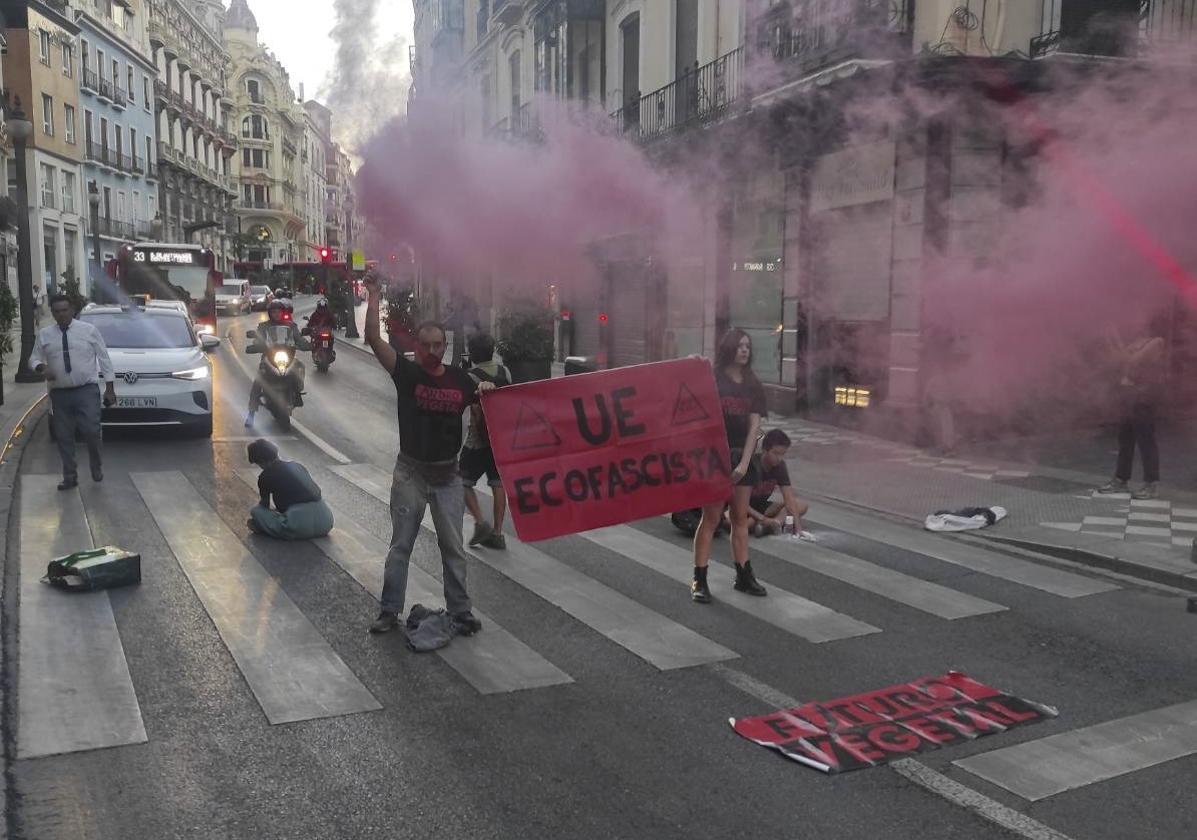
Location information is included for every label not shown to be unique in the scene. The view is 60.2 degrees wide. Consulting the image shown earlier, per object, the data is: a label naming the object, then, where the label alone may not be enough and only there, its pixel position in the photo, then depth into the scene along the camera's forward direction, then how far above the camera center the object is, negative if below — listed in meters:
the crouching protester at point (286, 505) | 7.58 -1.52
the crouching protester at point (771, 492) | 8.30 -1.51
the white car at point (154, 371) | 11.62 -0.82
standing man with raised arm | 5.57 -0.87
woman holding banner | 6.61 -0.78
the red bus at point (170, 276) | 27.97 +0.61
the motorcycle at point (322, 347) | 20.66 -0.93
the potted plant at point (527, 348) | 18.80 -0.84
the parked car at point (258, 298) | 44.31 +0.07
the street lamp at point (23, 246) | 16.19 +0.83
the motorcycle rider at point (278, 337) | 13.45 -0.50
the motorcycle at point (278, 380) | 13.32 -1.04
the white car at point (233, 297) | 42.91 +0.09
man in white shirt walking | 9.03 -0.68
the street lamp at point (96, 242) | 32.31 +1.88
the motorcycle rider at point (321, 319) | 21.09 -0.39
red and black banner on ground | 4.24 -1.82
